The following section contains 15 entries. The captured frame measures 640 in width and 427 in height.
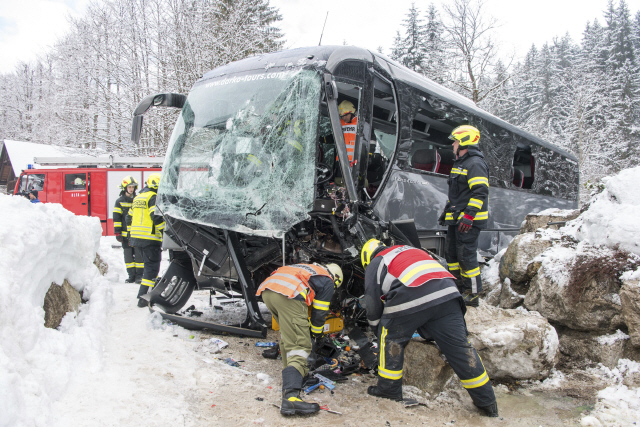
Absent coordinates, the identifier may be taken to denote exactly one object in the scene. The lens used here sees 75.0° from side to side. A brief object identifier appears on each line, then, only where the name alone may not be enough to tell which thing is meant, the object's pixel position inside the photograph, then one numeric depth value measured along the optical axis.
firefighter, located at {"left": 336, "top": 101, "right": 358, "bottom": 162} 4.07
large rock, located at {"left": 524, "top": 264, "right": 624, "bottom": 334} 3.91
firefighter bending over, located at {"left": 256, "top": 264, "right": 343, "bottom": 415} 3.13
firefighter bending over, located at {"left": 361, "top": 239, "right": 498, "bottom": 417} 3.12
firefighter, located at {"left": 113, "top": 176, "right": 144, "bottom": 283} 7.05
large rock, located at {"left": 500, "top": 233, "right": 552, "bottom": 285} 4.90
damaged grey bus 3.81
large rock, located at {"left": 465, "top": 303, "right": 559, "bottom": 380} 3.59
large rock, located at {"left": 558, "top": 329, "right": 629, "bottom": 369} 3.80
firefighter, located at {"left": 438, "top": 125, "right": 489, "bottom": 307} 4.64
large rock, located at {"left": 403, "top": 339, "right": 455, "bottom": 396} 3.43
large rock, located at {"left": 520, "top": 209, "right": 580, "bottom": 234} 5.65
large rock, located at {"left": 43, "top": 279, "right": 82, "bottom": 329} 3.22
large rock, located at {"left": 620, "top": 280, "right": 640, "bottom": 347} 3.59
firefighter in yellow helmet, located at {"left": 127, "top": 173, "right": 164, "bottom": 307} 5.92
